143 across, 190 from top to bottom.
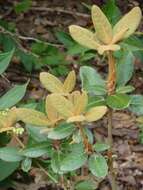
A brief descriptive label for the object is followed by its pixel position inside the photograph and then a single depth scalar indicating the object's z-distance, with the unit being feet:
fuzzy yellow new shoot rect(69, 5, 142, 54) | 3.51
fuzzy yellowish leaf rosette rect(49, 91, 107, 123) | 3.54
